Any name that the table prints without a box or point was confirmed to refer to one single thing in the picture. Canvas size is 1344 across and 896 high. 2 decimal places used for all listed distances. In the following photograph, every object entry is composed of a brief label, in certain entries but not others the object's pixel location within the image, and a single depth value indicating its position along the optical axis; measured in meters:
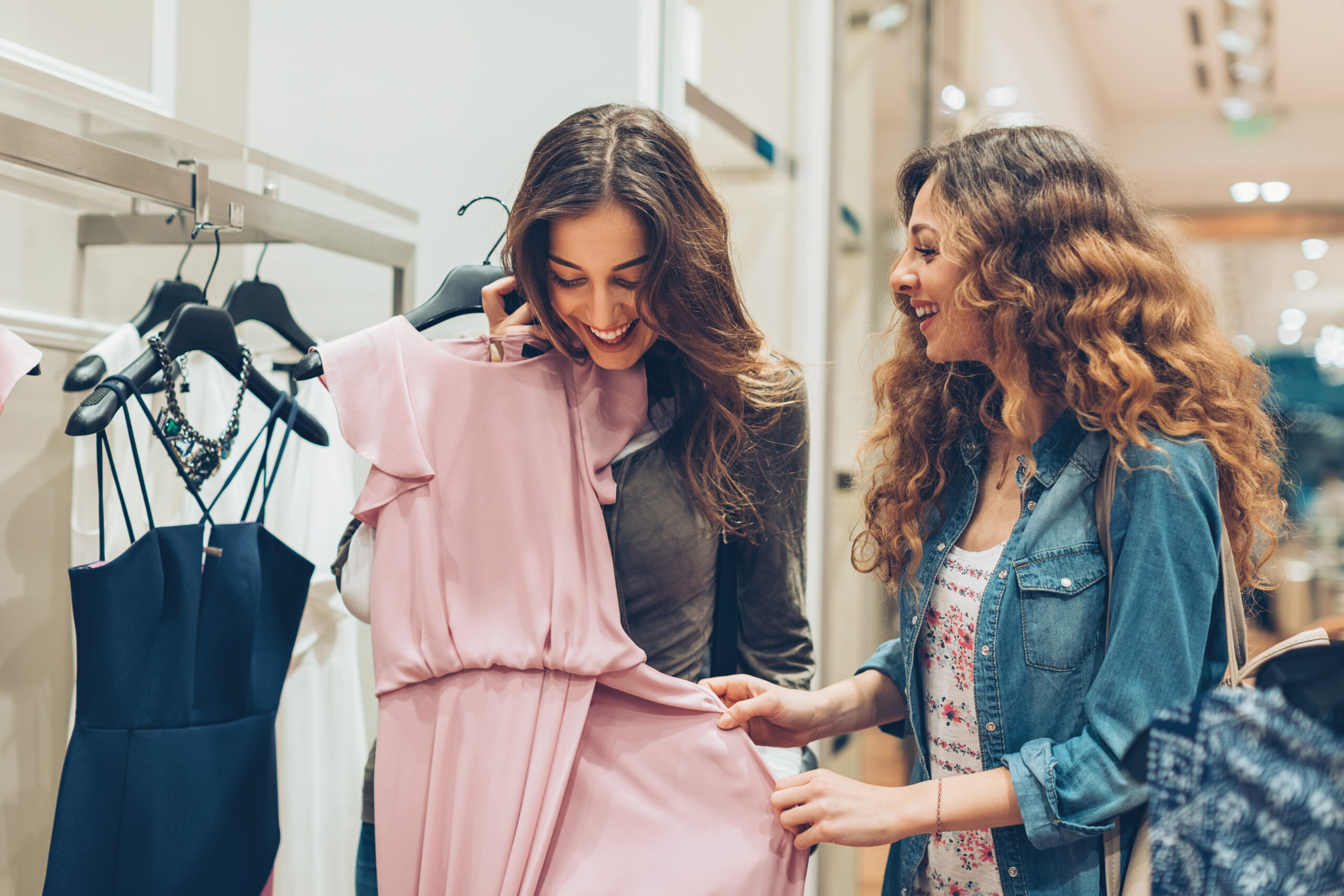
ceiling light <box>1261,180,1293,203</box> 5.74
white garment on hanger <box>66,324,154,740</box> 1.25
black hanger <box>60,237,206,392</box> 1.40
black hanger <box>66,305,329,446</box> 1.15
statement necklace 1.31
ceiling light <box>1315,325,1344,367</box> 6.38
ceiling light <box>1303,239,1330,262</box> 6.02
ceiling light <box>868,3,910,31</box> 3.30
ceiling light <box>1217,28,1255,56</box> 4.90
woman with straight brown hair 1.10
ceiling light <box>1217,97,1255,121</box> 5.70
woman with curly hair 0.95
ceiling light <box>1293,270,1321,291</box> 6.55
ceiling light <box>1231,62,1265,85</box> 5.24
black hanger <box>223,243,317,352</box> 1.51
